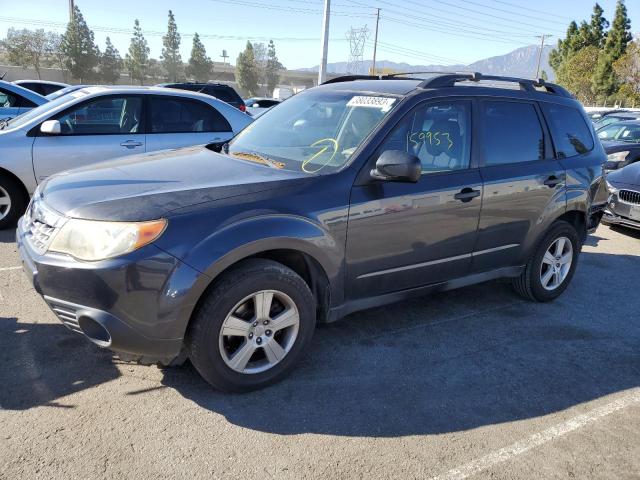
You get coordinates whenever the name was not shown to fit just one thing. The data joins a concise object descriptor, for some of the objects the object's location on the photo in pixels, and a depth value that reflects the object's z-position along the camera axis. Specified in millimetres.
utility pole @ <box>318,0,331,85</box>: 23219
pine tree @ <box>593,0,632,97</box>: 47938
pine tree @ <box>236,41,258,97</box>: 86188
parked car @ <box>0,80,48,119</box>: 8219
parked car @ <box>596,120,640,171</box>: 10219
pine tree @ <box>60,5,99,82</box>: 65562
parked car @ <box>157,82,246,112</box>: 14649
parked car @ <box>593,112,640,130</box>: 13531
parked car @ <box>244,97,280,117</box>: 20359
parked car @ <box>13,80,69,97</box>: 12938
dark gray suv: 2697
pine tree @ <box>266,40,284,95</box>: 94625
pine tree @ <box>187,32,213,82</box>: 88250
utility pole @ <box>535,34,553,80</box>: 71612
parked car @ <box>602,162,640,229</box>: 7375
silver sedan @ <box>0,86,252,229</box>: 5898
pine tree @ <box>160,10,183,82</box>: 91319
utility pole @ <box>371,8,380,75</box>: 68938
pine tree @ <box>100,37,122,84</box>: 69875
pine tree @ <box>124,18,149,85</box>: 79875
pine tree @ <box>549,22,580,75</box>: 57438
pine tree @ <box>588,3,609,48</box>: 55509
